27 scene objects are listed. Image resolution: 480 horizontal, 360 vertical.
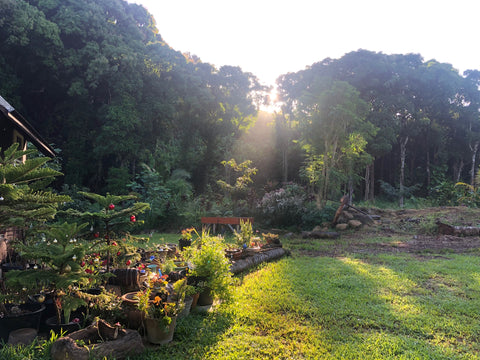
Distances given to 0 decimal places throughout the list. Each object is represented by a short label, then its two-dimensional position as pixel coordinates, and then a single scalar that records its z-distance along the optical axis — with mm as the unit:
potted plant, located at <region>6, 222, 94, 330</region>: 2682
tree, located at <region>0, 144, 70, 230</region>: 2542
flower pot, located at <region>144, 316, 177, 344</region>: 3063
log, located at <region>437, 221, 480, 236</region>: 10523
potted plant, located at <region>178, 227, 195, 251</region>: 6695
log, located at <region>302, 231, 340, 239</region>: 10703
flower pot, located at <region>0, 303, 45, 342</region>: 2945
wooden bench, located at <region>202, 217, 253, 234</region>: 11086
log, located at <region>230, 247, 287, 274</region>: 5785
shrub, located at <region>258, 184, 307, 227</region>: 12523
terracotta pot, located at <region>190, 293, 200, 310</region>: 3996
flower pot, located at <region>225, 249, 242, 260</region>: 6311
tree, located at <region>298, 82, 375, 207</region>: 14109
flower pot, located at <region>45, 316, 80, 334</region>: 3025
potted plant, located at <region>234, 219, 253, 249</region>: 7177
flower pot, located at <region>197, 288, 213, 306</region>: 4160
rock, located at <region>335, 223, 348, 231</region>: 12031
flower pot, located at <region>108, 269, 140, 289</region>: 3986
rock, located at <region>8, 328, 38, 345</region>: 2865
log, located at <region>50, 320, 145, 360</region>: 2455
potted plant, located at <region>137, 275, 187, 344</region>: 3057
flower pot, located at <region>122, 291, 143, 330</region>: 3146
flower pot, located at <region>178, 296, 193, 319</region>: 3766
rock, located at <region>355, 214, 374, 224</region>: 12839
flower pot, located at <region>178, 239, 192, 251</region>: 6789
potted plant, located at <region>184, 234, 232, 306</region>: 4086
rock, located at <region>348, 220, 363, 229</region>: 12242
